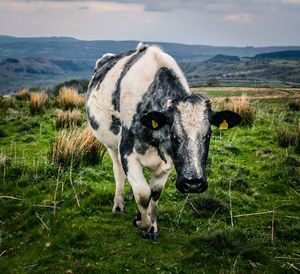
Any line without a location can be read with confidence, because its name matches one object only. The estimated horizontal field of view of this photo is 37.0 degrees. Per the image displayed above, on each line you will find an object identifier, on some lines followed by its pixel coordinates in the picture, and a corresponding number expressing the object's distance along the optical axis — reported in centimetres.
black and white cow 508
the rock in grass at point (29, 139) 1275
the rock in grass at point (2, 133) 1367
